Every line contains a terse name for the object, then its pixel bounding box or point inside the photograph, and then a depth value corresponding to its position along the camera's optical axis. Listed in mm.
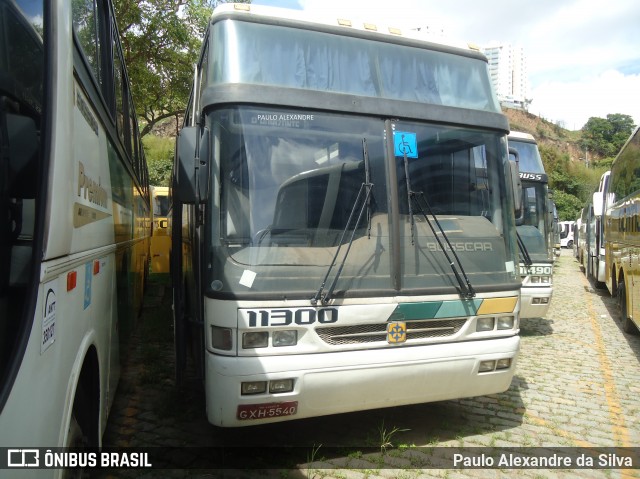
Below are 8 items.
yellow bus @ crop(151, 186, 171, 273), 14492
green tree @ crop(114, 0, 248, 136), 12250
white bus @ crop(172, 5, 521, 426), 3523
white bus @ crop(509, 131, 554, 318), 8039
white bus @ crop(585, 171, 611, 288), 13398
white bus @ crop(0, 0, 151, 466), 1831
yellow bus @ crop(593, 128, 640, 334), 7539
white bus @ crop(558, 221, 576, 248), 39781
